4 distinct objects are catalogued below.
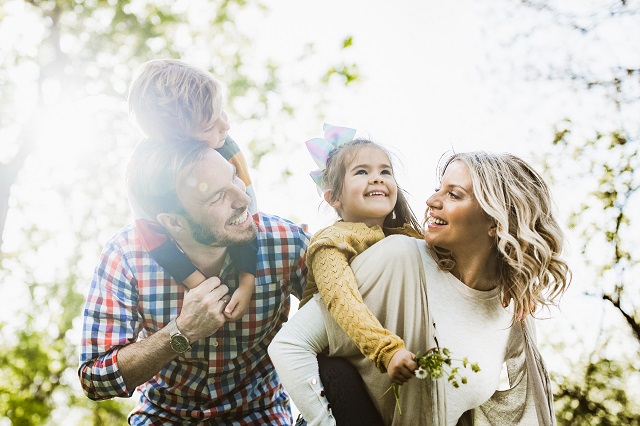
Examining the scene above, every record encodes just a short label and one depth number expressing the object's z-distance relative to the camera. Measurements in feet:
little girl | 6.58
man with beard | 8.20
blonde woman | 7.38
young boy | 8.33
